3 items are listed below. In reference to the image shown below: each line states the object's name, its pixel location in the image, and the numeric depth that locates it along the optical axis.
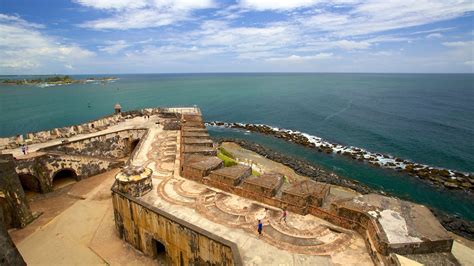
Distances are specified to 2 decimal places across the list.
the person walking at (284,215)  13.73
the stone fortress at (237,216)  11.10
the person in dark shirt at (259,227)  12.51
